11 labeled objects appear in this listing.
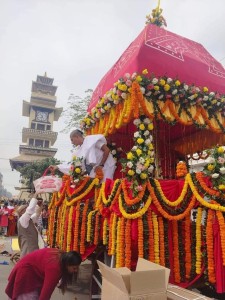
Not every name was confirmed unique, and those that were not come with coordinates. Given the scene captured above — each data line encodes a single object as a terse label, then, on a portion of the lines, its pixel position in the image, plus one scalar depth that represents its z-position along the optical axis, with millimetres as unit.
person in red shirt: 2988
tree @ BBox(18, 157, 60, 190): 30706
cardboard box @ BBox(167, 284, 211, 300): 2240
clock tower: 45938
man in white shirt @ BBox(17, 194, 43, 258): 5793
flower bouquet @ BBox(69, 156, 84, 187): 4754
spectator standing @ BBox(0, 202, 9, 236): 15180
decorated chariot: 3648
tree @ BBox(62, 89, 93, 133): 16875
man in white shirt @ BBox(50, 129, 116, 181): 5172
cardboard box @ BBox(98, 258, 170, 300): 2092
